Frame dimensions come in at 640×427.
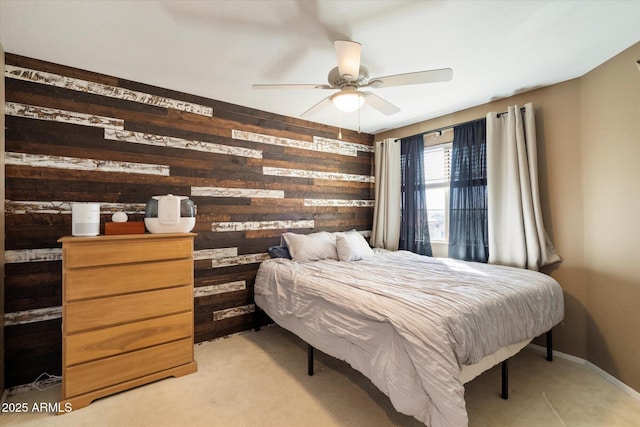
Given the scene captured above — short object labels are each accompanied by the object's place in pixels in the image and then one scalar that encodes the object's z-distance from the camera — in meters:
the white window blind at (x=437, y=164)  3.41
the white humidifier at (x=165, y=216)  2.25
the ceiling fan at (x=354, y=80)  1.72
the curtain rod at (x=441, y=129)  3.14
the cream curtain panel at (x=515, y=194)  2.56
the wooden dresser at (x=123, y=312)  1.85
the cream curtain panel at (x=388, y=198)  3.81
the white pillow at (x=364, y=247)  3.29
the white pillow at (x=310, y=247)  2.97
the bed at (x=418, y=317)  1.33
